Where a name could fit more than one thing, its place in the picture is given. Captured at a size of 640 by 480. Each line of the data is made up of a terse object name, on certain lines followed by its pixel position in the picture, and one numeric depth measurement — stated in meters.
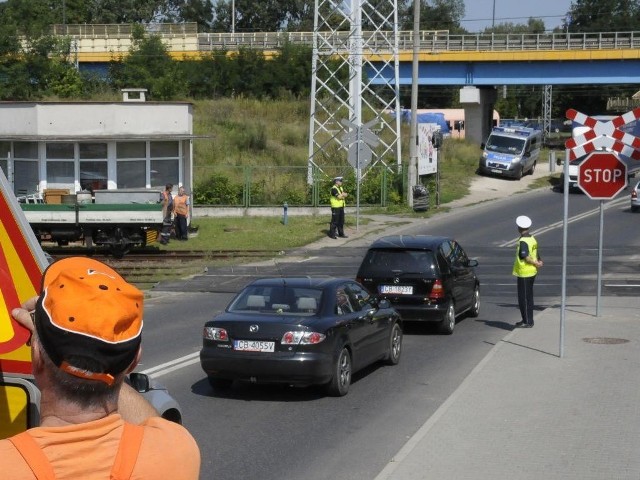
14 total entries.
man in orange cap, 2.73
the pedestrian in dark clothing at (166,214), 33.31
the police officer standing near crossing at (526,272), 17.80
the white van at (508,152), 55.47
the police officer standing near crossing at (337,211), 35.06
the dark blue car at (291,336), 12.20
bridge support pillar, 70.00
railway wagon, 31.02
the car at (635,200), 43.59
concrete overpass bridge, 67.25
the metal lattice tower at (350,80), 42.84
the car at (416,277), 17.64
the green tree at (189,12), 124.38
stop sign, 16.61
